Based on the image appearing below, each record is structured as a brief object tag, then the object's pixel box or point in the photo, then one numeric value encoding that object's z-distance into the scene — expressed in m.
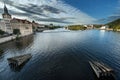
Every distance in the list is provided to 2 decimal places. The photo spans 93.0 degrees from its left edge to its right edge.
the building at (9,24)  53.17
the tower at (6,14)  55.88
